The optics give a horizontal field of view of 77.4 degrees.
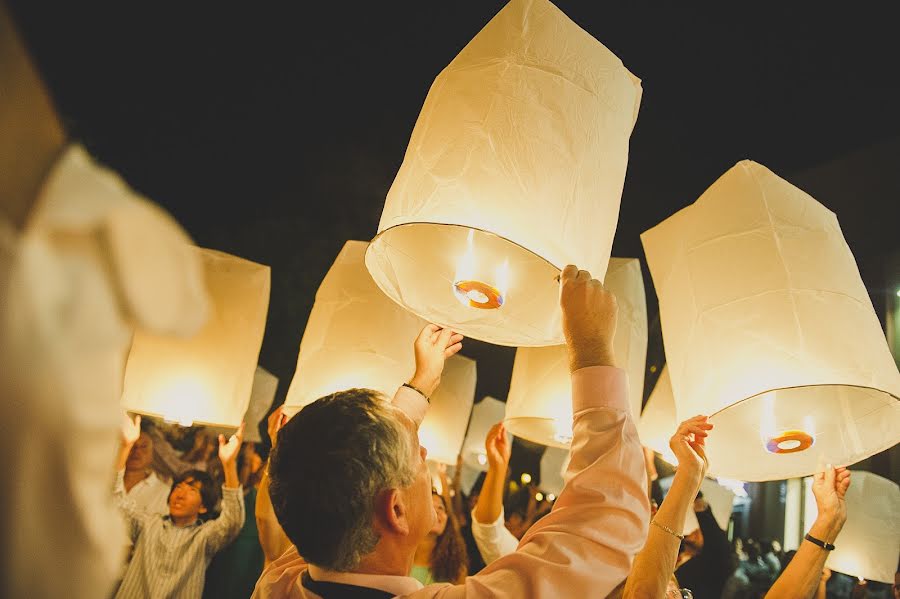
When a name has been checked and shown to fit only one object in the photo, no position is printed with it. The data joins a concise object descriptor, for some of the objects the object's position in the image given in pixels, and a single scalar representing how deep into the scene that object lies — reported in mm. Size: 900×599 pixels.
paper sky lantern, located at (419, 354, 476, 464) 4195
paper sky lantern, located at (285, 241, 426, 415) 2488
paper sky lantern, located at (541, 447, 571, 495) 6781
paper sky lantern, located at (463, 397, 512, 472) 6898
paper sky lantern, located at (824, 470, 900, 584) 3846
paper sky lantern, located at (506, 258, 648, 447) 2738
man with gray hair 1126
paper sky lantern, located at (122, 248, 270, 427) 2666
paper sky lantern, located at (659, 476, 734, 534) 4734
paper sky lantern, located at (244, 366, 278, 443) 5332
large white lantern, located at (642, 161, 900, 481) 1679
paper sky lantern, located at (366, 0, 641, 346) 1391
